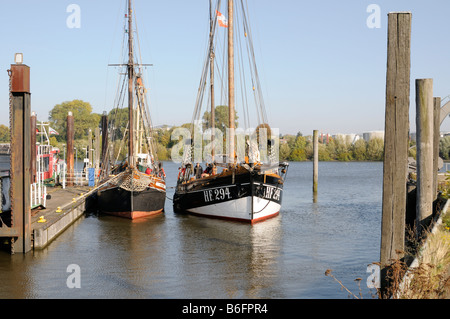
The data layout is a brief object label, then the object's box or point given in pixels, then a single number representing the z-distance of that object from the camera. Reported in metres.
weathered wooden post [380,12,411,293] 8.43
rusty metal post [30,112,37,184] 28.46
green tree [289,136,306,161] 115.50
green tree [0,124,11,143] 117.89
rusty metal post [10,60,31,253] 15.98
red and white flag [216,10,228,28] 27.57
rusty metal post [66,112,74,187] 36.64
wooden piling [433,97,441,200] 19.45
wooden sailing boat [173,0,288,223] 25.05
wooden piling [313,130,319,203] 40.25
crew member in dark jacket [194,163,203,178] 29.58
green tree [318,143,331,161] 123.86
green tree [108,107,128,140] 103.80
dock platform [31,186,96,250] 18.20
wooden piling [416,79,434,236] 13.32
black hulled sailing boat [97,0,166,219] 26.88
